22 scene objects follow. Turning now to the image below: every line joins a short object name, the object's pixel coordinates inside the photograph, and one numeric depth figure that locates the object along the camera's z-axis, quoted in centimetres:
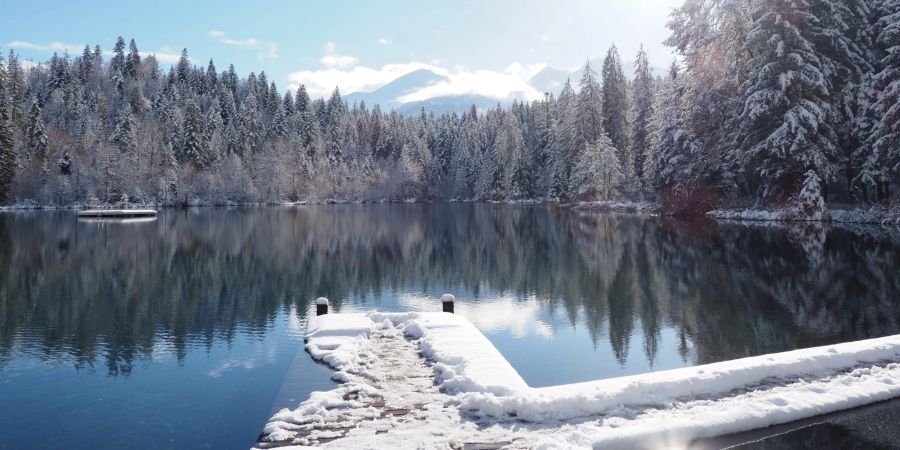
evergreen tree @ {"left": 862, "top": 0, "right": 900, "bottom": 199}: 3494
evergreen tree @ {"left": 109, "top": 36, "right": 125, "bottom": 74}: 15238
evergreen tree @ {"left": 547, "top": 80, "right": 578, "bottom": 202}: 9019
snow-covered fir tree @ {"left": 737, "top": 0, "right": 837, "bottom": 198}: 3900
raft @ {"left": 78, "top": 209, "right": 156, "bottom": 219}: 7081
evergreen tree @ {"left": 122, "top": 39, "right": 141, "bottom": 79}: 15362
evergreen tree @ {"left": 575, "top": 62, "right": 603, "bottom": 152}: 8569
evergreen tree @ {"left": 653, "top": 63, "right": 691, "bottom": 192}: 5194
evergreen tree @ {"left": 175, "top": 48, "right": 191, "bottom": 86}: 14525
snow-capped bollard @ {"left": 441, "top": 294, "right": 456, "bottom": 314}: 1570
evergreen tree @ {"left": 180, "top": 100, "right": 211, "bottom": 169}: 10494
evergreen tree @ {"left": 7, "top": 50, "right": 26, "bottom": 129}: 9438
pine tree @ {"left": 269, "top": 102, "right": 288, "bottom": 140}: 12488
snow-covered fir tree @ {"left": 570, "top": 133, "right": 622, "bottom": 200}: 7350
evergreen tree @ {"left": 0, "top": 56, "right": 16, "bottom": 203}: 7462
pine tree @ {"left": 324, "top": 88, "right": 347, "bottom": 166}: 13500
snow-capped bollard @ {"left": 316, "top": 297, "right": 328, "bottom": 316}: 1562
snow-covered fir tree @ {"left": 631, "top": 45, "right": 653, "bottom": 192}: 7306
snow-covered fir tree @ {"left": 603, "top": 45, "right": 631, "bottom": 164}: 8469
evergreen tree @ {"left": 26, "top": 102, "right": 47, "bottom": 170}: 9250
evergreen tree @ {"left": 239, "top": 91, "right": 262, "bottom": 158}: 11850
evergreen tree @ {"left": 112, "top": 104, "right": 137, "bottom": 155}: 10277
